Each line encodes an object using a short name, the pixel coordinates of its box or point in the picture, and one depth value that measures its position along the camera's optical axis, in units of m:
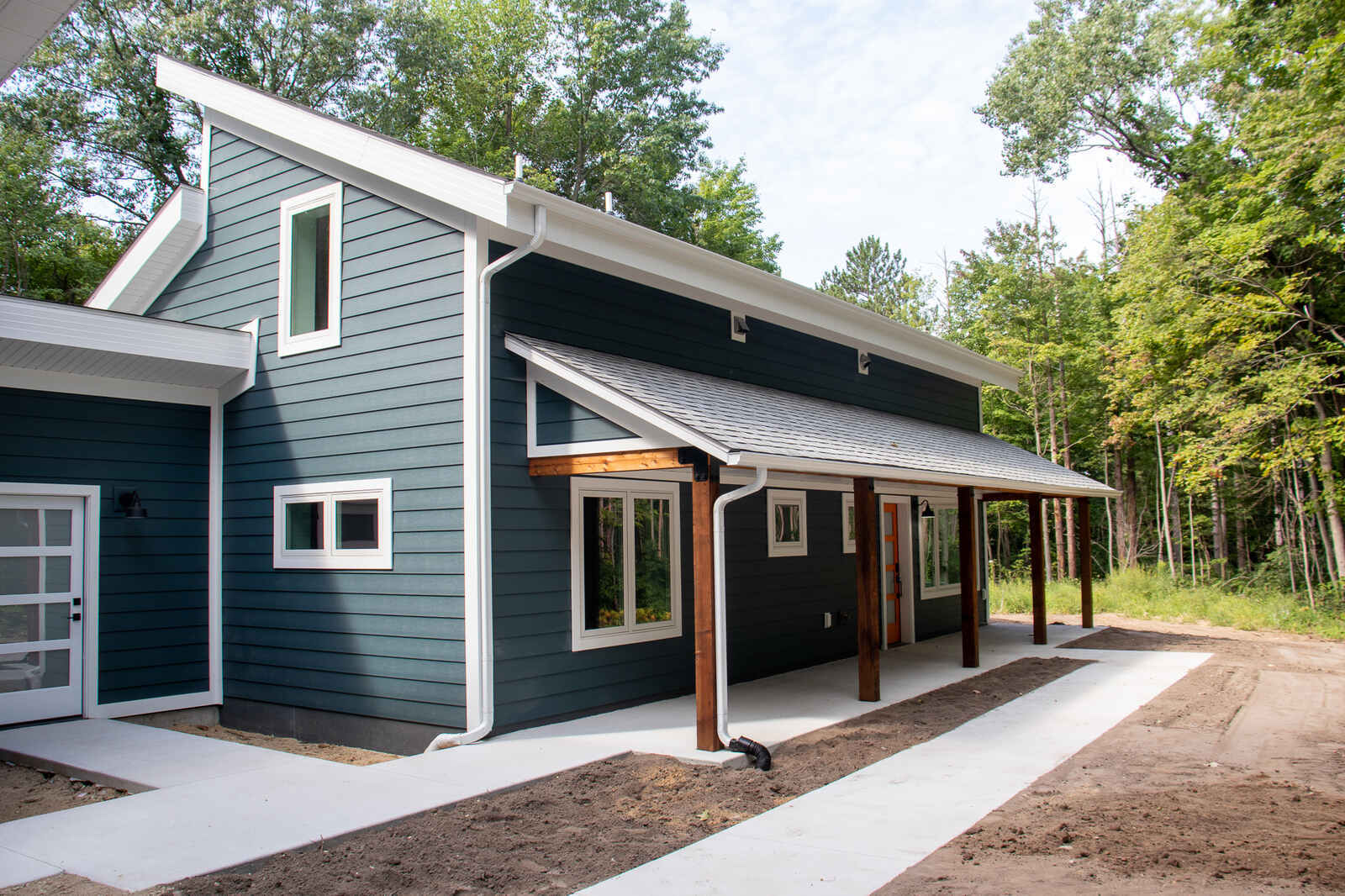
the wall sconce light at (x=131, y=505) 7.92
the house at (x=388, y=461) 6.74
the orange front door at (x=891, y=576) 12.17
